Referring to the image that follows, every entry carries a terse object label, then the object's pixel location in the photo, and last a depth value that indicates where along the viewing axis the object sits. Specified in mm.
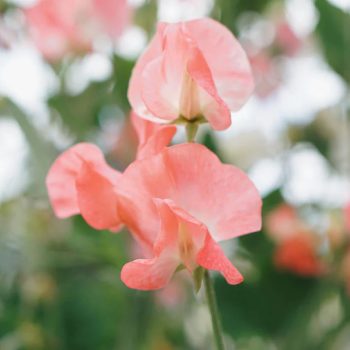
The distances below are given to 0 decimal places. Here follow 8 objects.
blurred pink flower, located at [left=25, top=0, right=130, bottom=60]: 697
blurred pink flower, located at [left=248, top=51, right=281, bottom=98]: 857
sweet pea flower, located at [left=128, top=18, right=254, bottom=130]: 397
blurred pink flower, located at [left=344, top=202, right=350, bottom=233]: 540
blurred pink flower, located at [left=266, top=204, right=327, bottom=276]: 669
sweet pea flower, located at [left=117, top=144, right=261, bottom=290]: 382
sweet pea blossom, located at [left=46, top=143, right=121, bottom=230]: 401
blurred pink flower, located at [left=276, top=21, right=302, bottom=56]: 863
